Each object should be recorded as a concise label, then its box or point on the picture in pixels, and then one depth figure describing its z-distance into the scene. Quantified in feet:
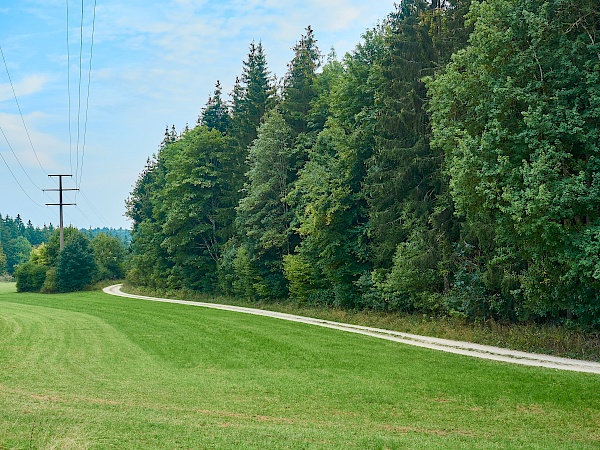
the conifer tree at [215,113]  197.26
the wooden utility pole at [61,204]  230.48
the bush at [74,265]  222.89
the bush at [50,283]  224.74
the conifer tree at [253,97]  165.78
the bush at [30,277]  235.40
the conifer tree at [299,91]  141.90
